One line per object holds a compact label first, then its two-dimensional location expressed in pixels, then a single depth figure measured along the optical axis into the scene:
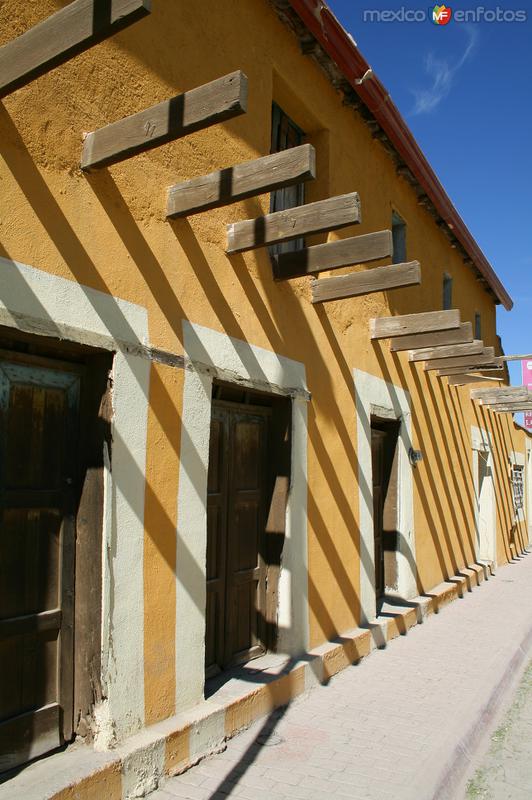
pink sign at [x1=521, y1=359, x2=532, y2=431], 19.83
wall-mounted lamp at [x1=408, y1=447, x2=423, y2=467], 8.11
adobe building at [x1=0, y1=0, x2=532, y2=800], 3.19
